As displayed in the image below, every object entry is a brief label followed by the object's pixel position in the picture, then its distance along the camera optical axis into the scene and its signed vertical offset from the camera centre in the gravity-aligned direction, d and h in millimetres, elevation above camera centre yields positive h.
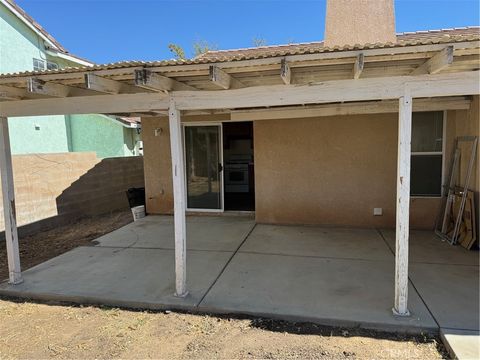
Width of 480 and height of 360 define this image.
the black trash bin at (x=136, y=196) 9227 -1165
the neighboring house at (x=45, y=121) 10930 +1479
